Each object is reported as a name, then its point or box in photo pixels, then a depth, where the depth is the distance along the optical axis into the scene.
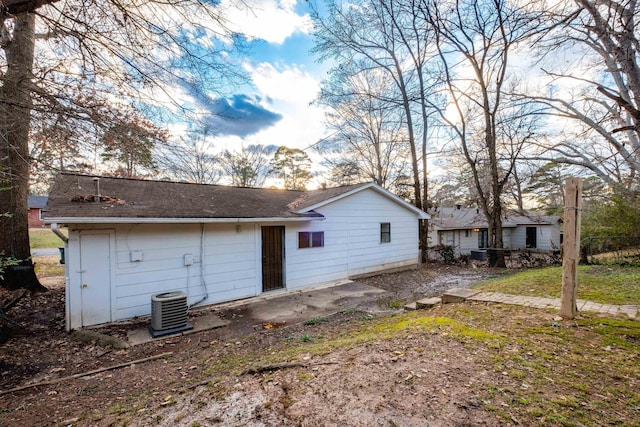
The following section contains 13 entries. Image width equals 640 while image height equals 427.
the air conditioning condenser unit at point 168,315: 5.62
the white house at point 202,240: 5.95
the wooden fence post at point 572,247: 3.98
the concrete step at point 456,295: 5.55
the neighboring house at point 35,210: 30.33
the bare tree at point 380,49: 13.09
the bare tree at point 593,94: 3.80
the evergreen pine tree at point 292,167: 26.70
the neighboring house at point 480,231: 21.75
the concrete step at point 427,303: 5.75
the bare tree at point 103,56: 3.81
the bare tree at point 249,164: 24.09
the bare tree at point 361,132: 16.81
